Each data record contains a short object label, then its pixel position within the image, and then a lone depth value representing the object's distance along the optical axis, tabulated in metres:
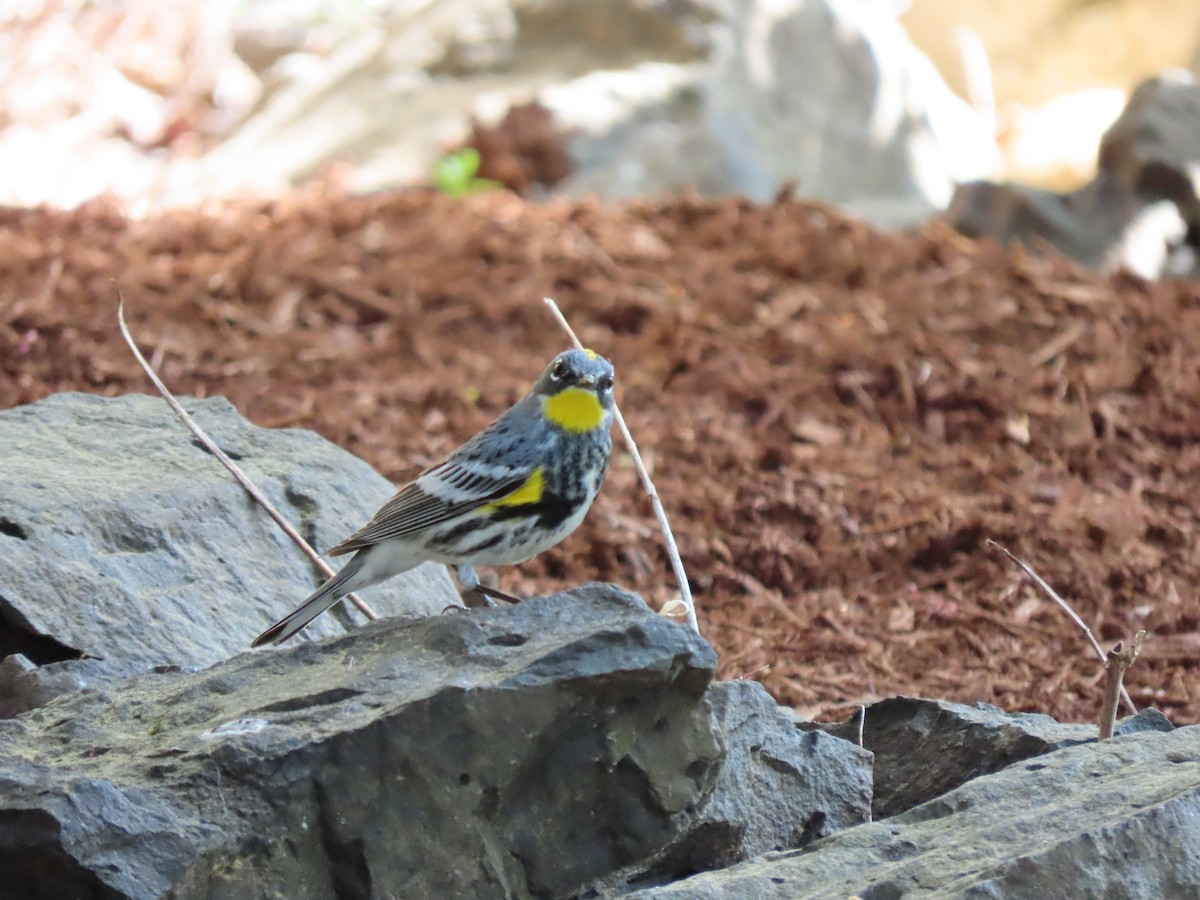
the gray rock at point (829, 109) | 24.52
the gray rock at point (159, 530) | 7.92
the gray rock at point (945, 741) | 7.23
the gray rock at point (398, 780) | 5.52
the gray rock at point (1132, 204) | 19.59
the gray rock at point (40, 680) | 7.16
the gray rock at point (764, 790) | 6.58
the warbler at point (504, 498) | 7.79
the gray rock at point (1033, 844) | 5.34
